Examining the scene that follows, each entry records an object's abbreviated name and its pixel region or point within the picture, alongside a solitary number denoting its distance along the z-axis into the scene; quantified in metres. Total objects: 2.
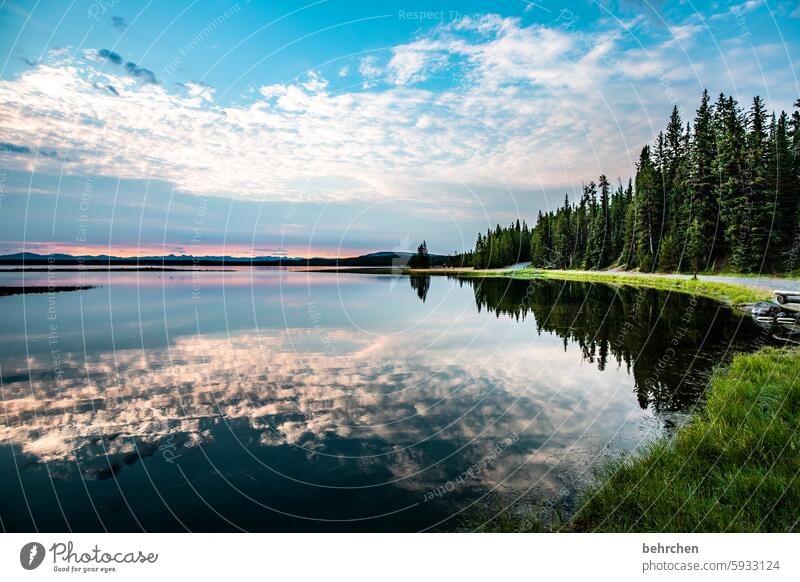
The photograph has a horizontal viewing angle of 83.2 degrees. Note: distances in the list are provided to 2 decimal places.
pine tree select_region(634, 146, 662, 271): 73.81
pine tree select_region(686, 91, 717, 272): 61.50
